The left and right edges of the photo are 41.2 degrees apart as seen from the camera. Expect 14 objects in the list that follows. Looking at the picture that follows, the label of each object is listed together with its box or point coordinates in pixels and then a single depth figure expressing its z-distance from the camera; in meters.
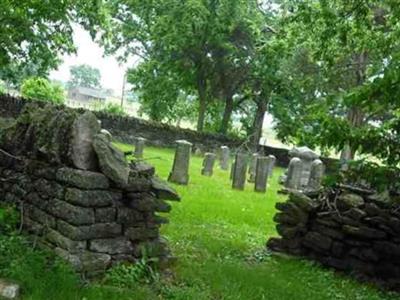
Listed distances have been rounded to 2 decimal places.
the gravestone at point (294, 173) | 18.20
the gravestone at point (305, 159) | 18.50
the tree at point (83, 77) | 133.70
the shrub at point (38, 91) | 37.38
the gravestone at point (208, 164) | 18.30
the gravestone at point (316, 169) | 18.68
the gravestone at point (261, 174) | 15.86
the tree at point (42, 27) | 12.72
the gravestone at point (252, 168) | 19.07
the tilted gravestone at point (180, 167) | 14.33
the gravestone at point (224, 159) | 22.51
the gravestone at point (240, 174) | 15.59
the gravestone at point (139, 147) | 20.97
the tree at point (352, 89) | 5.85
